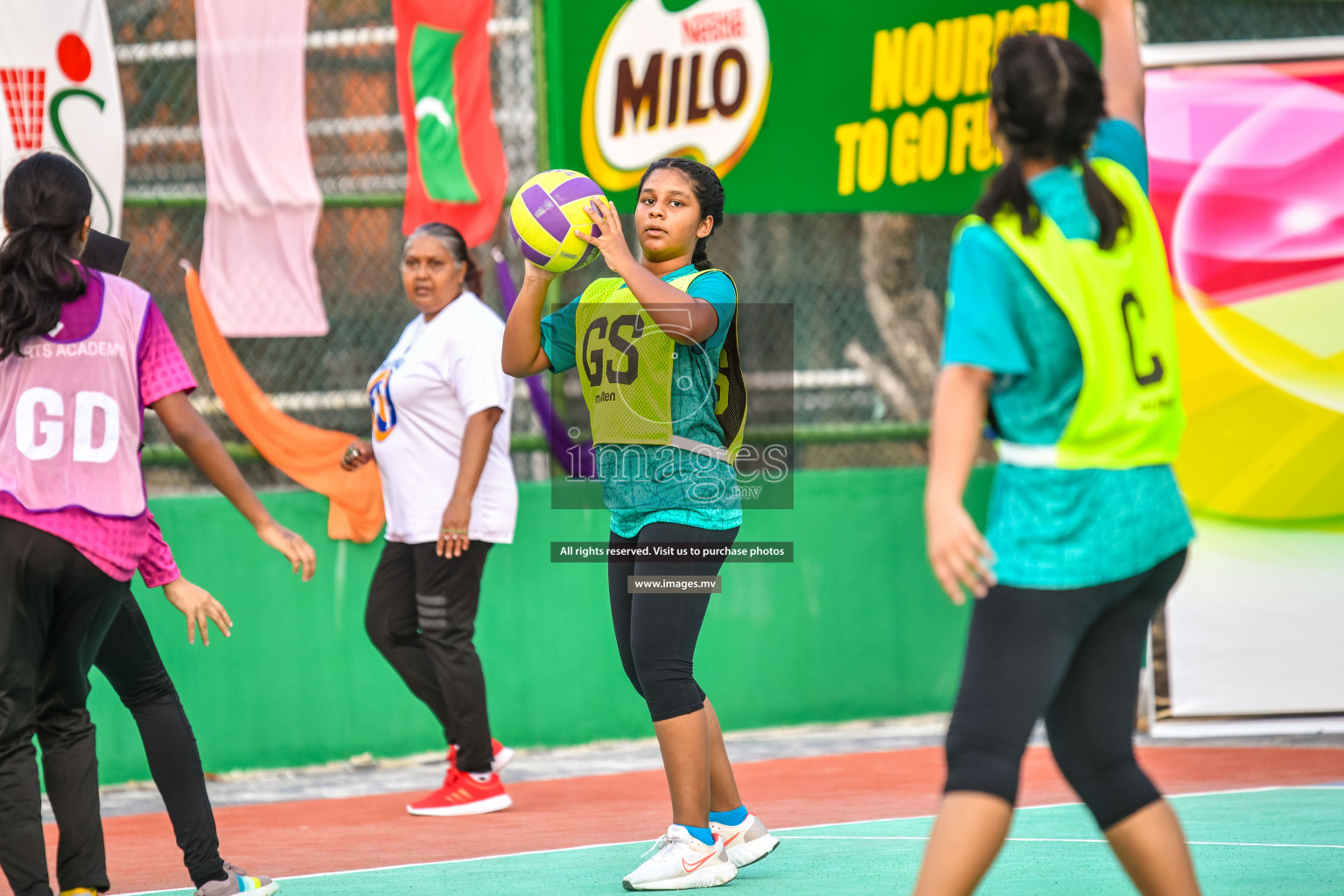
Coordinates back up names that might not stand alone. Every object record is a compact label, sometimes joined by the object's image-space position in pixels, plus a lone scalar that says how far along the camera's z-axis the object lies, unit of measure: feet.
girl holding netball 29.63
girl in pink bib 25.22
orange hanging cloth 49.34
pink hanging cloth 49.67
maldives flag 51.21
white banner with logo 46.21
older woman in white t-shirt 41.22
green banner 51.78
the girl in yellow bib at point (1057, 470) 19.42
